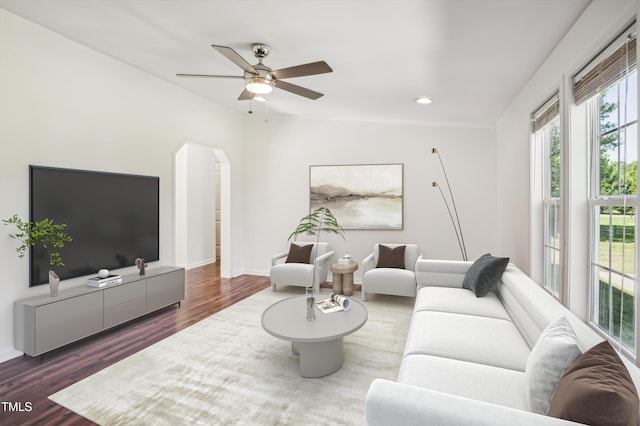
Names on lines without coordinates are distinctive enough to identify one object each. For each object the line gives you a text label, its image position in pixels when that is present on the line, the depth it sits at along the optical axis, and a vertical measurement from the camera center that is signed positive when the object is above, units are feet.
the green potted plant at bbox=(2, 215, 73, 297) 9.42 -0.75
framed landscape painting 17.76 +1.00
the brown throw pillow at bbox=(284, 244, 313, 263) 17.17 -2.17
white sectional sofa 4.01 -2.71
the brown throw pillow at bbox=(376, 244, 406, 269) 15.85 -2.18
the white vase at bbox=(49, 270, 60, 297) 9.85 -2.10
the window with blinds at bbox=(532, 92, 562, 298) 9.12 +0.80
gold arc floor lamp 17.01 -0.11
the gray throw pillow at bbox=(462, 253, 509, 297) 10.41 -2.00
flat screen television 10.02 -0.13
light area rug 6.93 -4.15
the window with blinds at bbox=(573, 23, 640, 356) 5.68 +0.57
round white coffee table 8.21 -2.99
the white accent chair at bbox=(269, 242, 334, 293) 15.88 -2.93
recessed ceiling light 12.95 +4.37
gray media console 9.14 -3.06
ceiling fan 8.51 +3.76
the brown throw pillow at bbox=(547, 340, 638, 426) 3.44 -1.96
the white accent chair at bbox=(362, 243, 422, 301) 14.26 -2.98
